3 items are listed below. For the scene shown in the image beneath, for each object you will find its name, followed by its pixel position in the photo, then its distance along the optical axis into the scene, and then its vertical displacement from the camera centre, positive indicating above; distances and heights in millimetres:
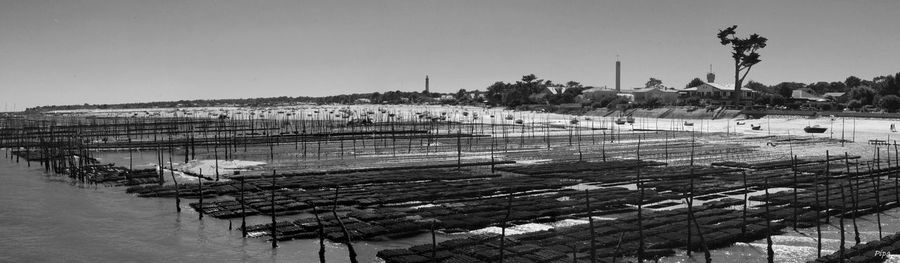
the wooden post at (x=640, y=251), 13042 -2765
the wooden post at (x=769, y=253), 13297 -2818
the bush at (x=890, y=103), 62894 -363
